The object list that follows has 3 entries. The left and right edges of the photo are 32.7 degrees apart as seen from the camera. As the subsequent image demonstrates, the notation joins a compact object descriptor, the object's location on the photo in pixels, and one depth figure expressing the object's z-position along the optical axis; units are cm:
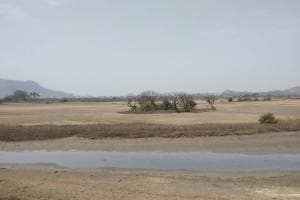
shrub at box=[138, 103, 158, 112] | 7650
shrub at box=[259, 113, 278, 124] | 4275
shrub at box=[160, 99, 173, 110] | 7806
